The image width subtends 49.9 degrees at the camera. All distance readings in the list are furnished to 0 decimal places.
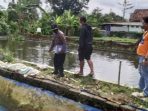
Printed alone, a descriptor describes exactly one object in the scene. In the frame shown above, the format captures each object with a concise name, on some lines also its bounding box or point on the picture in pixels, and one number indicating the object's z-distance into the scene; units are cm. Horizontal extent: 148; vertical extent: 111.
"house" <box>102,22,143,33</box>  2318
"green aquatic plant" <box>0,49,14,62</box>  541
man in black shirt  413
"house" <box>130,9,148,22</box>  2582
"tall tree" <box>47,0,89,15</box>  2786
